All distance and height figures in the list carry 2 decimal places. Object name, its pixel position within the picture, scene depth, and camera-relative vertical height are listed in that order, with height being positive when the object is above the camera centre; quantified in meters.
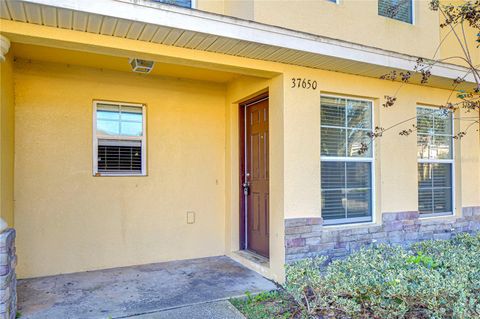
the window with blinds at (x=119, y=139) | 5.05 +0.44
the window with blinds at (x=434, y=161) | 5.71 +0.08
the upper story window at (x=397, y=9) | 5.19 +2.41
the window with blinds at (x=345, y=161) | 4.88 +0.08
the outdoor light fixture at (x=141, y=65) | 4.30 +1.31
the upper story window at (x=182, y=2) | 4.19 +2.02
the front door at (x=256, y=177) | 5.18 -0.15
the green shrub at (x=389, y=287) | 2.99 -1.09
